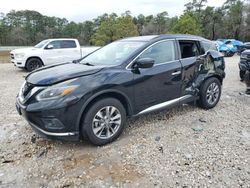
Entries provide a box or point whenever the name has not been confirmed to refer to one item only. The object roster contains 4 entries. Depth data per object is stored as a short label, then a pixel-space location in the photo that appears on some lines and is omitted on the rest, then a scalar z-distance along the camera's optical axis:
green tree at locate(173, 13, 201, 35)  27.72
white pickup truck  8.65
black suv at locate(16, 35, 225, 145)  2.56
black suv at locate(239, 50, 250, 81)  5.72
